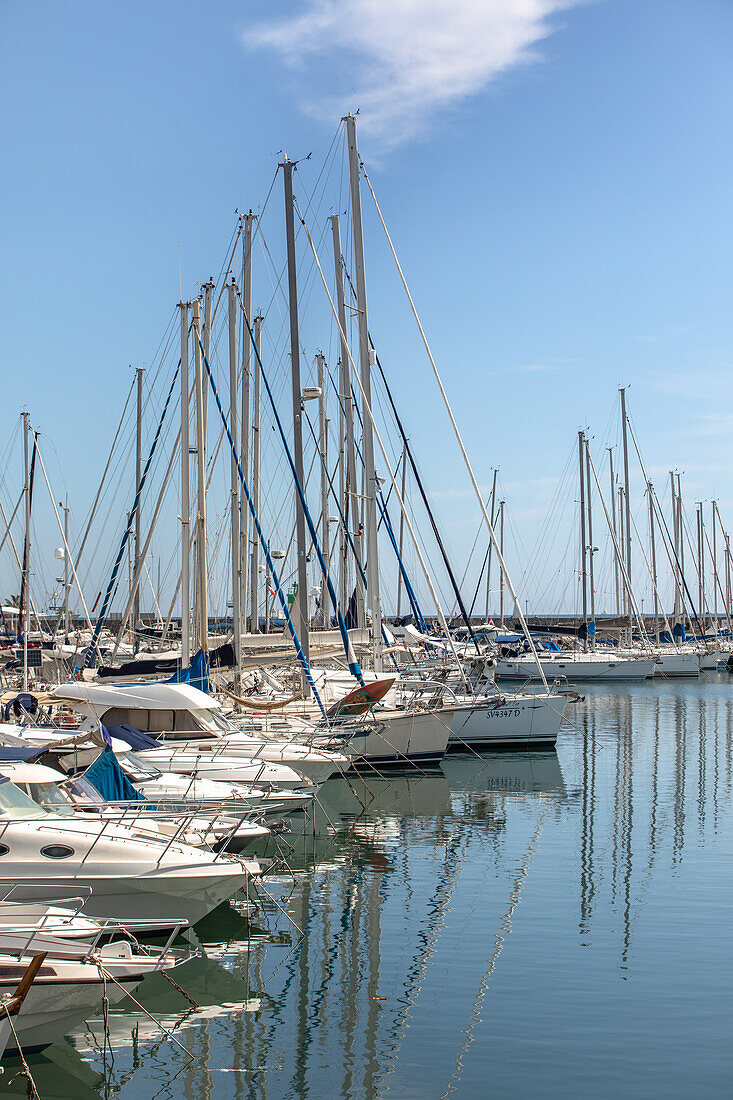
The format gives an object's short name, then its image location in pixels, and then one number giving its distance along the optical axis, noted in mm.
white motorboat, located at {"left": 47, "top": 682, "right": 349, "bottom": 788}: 22312
